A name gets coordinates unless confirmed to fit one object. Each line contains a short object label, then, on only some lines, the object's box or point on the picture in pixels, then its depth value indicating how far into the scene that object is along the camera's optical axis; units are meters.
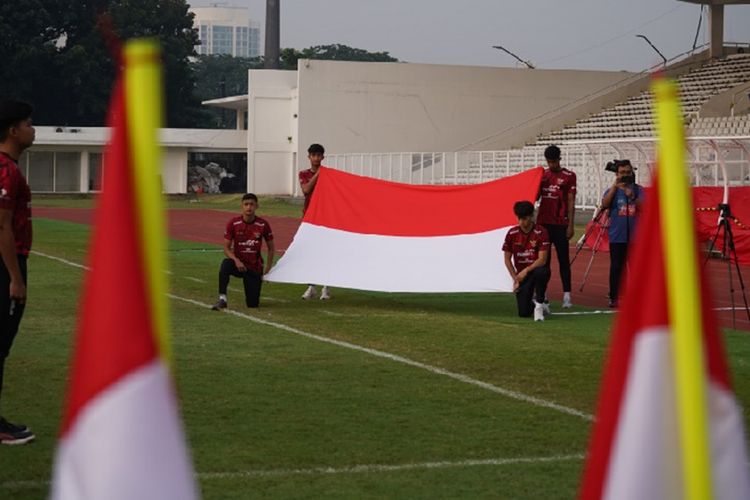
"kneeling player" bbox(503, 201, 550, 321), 14.38
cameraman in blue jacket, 15.71
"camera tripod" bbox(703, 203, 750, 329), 14.25
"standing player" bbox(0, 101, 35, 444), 7.47
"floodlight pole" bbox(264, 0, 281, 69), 68.06
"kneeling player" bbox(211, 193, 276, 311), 14.93
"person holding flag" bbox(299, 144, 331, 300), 16.52
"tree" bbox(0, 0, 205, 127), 73.62
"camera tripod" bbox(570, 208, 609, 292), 20.10
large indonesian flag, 15.41
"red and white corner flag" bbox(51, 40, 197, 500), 2.23
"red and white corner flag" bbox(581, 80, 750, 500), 2.39
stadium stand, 48.78
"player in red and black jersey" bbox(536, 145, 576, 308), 15.45
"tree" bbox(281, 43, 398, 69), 120.09
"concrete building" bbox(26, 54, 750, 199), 56.47
